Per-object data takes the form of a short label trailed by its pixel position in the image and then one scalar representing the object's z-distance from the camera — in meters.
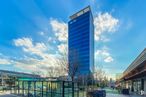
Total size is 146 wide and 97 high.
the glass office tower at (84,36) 53.71
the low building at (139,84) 16.27
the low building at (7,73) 33.01
